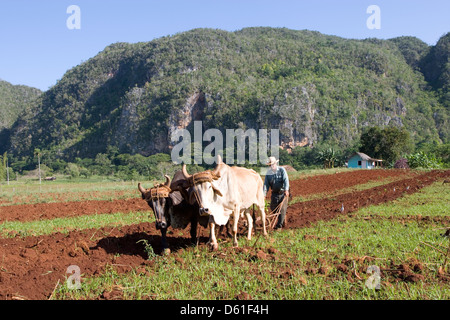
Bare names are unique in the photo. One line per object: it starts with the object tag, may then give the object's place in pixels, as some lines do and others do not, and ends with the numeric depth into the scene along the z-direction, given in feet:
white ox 20.85
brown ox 21.24
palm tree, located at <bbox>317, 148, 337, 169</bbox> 205.26
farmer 28.40
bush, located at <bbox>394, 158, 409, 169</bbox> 151.63
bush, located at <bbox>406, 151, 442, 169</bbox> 148.47
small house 179.01
